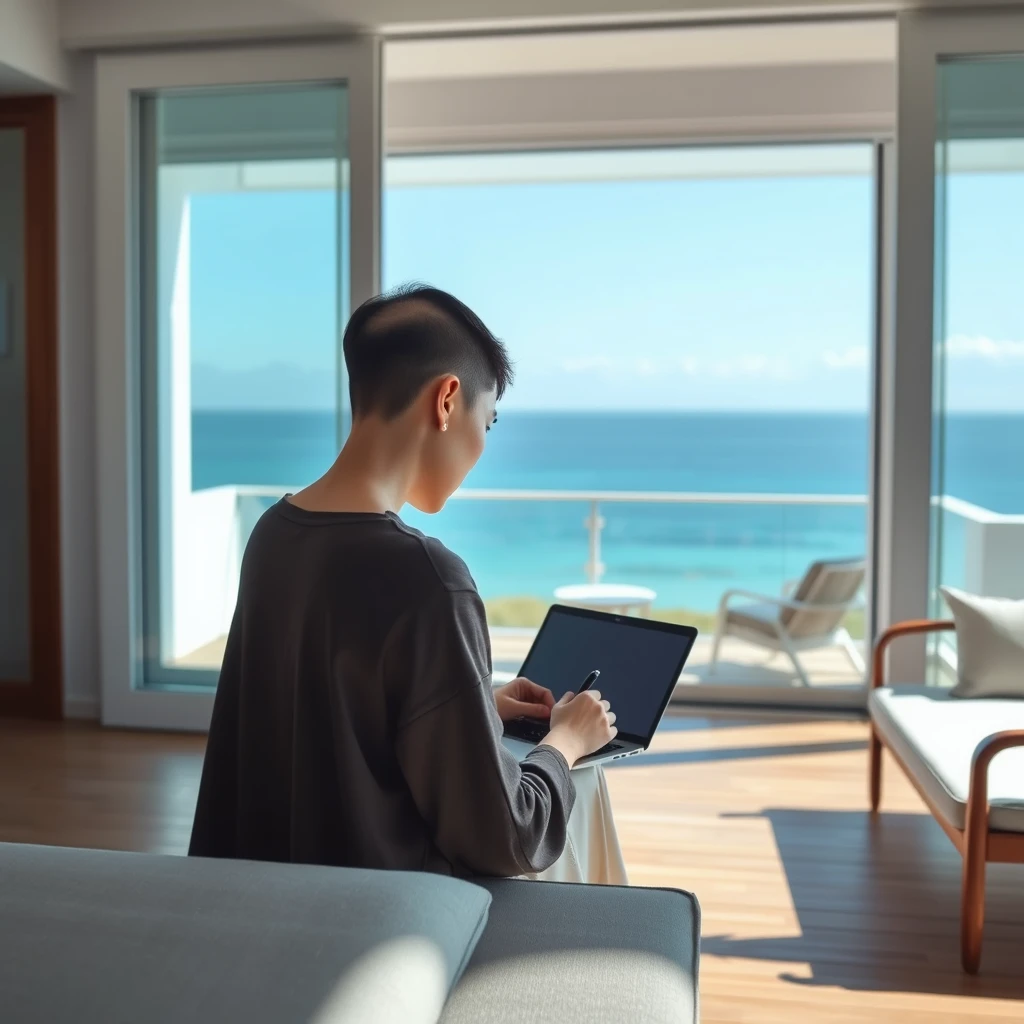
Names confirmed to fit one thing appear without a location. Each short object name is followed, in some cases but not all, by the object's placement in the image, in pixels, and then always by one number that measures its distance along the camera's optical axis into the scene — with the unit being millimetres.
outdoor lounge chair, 5480
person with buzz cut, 1271
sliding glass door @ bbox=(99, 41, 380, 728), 4348
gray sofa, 1021
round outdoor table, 5782
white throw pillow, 3443
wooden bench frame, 2459
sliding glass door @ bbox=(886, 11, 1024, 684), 4012
